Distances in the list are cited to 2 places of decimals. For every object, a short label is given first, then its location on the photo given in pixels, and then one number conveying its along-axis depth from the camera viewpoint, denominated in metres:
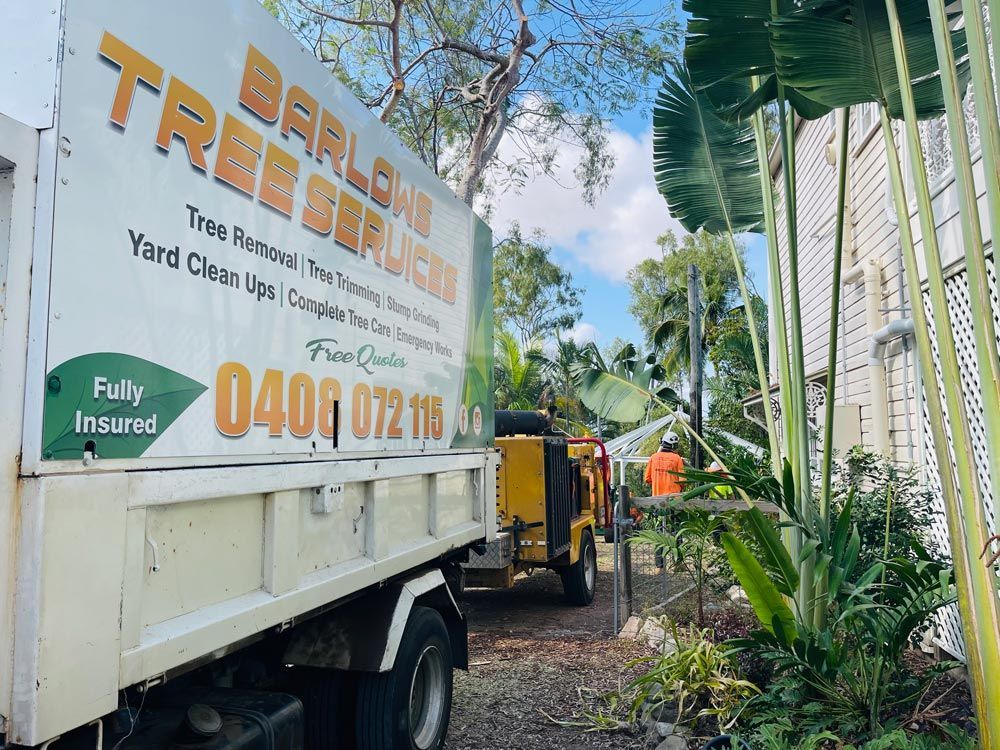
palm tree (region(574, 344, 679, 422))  7.58
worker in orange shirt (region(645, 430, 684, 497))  9.49
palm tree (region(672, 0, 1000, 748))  2.74
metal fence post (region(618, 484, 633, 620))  7.71
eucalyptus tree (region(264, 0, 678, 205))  12.55
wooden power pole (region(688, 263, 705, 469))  10.08
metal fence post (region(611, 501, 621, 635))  7.39
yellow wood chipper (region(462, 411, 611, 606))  7.92
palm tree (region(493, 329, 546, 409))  23.08
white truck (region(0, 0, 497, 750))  1.93
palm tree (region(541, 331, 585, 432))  25.56
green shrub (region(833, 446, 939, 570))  5.81
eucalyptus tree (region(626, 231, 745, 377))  28.98
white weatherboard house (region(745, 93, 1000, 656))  5.76
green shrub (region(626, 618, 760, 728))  4.68
